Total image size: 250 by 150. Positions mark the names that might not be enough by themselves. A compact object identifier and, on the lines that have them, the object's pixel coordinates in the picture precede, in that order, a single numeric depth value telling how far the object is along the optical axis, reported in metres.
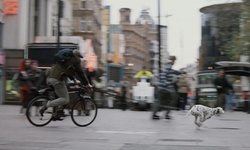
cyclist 10.45
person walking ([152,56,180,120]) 13.47
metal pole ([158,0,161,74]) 32.24
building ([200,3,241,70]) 25.88
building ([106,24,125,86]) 80.17
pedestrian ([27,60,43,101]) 14.30
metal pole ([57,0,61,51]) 24.05
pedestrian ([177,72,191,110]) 21.55
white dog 10.92
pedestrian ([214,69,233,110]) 18.30
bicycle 10.66
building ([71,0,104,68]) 65.44
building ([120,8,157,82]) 123.99
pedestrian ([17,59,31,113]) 14.38
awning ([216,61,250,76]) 24.89
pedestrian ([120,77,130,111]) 21.51
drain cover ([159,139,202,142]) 8.48
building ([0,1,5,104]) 25.28
